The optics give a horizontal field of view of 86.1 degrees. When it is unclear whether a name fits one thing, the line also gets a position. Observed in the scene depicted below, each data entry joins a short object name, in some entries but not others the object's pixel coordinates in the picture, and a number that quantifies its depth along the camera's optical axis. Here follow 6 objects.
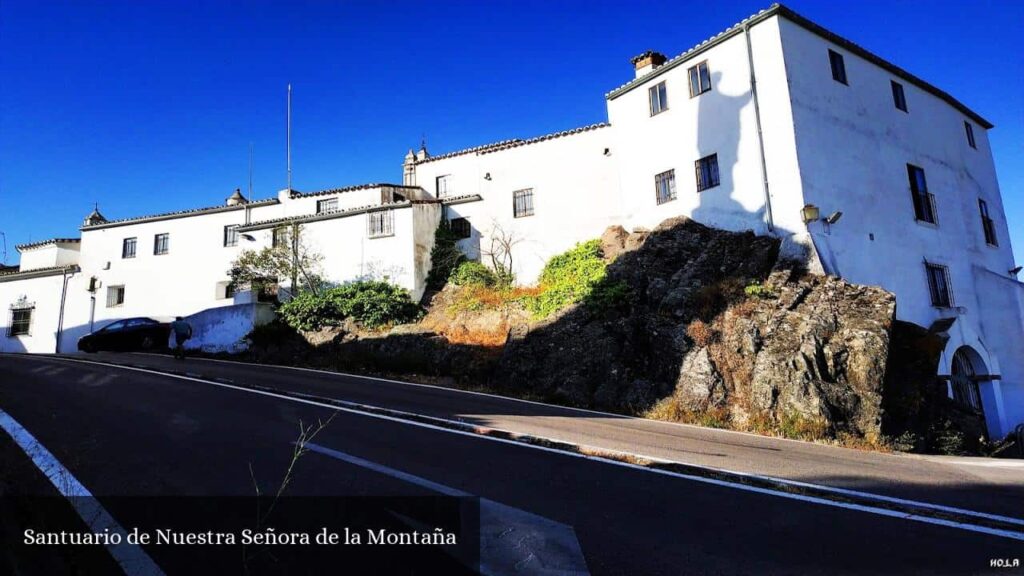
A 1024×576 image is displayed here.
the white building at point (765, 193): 18.33
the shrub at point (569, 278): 19.22
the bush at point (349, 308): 23.41
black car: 25.36
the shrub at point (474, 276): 25.02
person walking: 19.64
